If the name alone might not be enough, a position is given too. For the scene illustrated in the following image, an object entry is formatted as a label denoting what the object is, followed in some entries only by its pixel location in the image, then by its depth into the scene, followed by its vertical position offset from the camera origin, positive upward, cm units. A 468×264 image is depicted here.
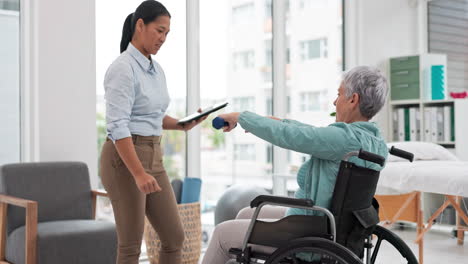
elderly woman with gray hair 183 -1
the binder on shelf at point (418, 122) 504 +9
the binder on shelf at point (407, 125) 513 +7
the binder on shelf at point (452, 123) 484 +8
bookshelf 477 +20
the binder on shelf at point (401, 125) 516 +7
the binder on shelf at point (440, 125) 490 +6
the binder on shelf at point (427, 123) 496 +8
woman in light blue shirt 203 -3
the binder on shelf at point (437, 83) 504 +44
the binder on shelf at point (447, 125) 485 +6
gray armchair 277 -46
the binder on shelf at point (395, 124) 524 +8
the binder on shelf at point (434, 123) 493 +8
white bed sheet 315 -26
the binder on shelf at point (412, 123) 506 +8
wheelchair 176 -31
